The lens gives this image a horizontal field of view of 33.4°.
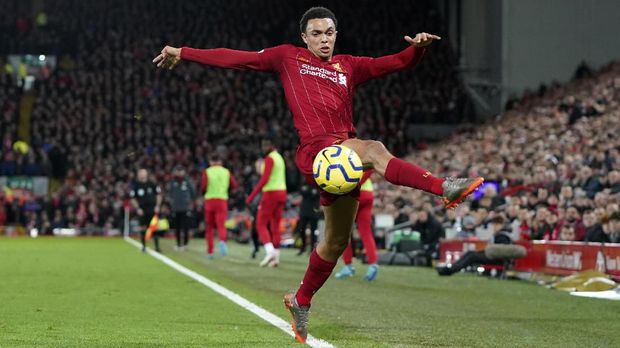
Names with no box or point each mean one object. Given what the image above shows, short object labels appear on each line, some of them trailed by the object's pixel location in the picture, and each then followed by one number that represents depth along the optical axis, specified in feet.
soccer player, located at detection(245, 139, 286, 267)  58.18
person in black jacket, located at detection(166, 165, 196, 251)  80.89
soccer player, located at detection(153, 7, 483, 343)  23.36
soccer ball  21.61
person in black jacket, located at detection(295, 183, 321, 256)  73.00
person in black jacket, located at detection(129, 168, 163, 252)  74.59
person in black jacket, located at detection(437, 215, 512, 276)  55.06
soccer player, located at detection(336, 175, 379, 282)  49.42
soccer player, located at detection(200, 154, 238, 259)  68.23
